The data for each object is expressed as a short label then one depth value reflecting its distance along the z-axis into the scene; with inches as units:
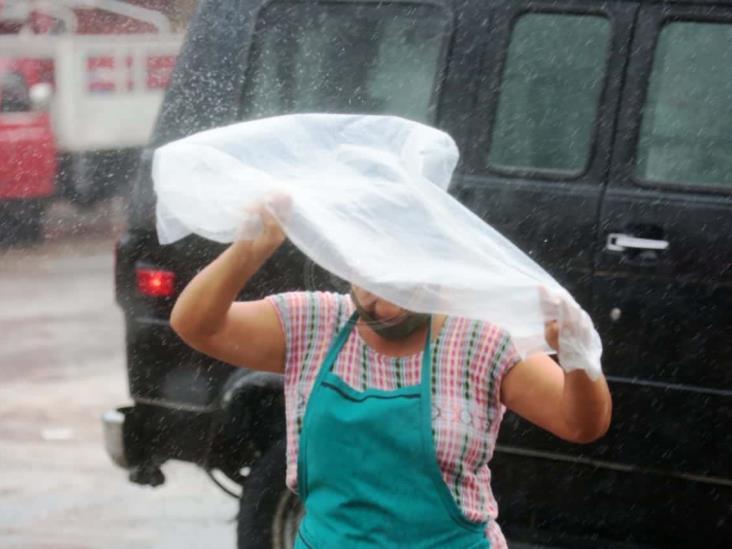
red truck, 1274.6
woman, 235.3
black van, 386.0
